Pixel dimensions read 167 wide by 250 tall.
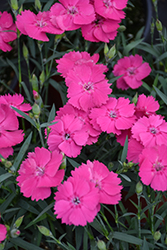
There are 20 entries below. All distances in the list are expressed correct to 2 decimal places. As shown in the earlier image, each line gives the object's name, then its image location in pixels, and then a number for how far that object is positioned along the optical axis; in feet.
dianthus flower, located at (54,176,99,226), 1.50
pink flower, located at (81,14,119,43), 1.80
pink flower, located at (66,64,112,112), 1.68
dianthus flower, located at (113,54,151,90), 1.86
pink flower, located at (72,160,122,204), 1.54
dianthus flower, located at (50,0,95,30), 1.77
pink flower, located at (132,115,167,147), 1.63
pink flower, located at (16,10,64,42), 1.75
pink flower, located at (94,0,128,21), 1.79
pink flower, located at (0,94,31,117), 1.72
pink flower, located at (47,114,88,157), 1.62
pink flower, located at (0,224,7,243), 1.53
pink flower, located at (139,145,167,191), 1.57
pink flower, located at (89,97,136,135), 1.65
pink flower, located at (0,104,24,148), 1.65
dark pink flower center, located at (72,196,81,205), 1.53
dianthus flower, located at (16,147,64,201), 1.55
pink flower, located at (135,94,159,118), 1.69
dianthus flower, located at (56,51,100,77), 1.73
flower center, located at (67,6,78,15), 1.80
